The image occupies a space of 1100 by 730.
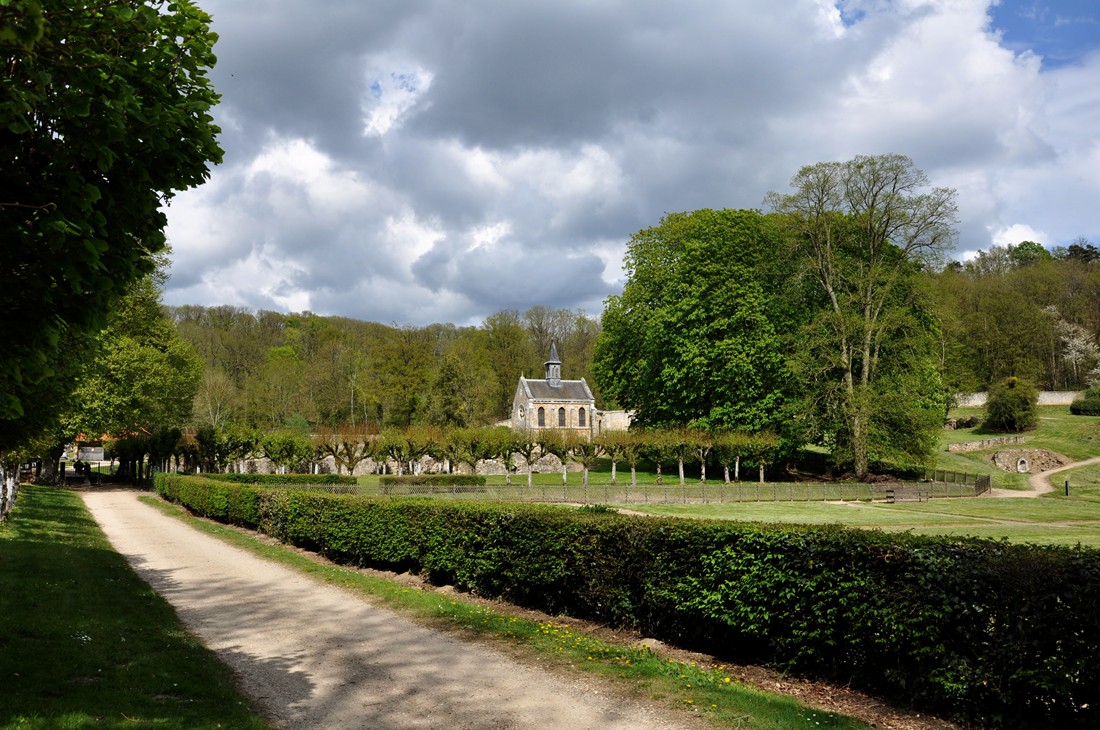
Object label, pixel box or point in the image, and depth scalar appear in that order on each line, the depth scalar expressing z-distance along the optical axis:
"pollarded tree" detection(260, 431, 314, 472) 48.50
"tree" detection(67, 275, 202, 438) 38.31
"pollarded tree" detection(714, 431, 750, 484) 46.50
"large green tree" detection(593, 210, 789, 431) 46.78
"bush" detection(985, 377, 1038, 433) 67.06
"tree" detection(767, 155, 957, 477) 42.75
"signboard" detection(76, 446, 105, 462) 77.40
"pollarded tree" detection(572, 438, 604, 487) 51.37
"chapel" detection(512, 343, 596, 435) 75.50
